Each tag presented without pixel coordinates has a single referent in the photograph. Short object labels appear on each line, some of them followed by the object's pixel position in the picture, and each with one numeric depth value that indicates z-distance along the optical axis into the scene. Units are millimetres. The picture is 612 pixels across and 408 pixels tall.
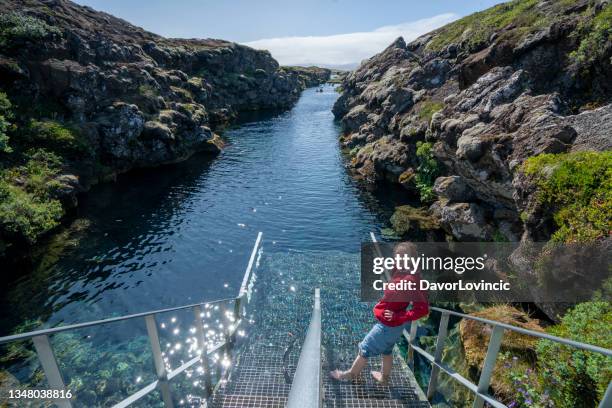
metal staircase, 3842
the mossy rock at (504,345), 8672
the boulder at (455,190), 20953
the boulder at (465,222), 18625
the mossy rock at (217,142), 53131
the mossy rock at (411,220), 24662
